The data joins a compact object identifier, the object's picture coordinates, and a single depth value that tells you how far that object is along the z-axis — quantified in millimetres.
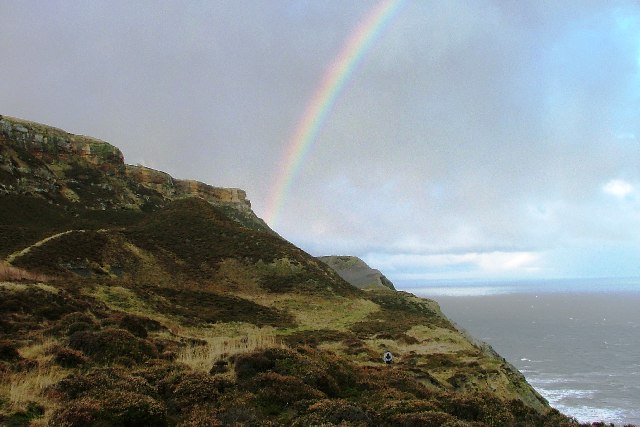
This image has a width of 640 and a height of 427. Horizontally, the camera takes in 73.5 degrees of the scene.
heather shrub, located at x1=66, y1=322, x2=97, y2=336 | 18695
